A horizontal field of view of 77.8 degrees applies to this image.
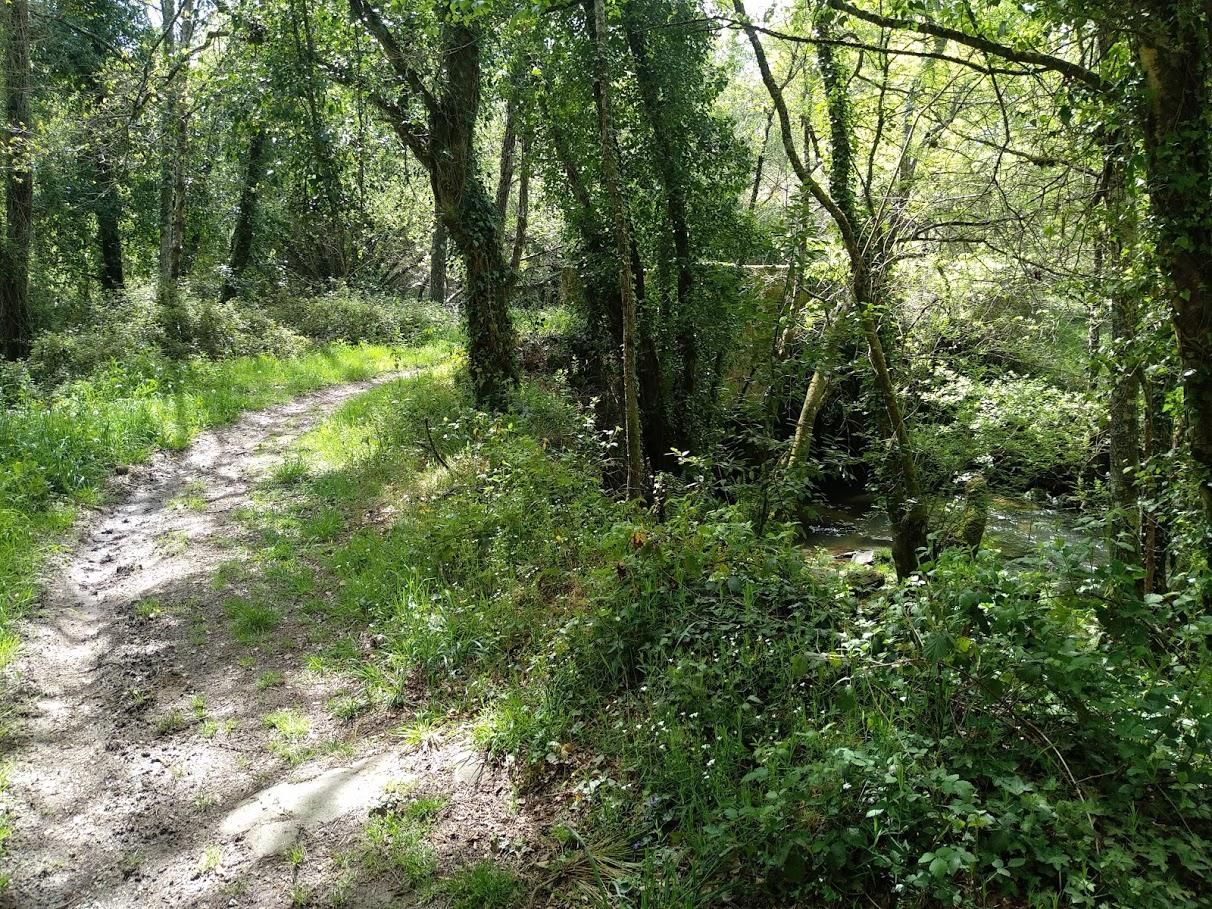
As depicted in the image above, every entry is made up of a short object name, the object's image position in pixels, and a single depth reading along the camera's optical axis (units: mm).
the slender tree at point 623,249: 7207
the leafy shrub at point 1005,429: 9266
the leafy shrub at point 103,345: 11812
